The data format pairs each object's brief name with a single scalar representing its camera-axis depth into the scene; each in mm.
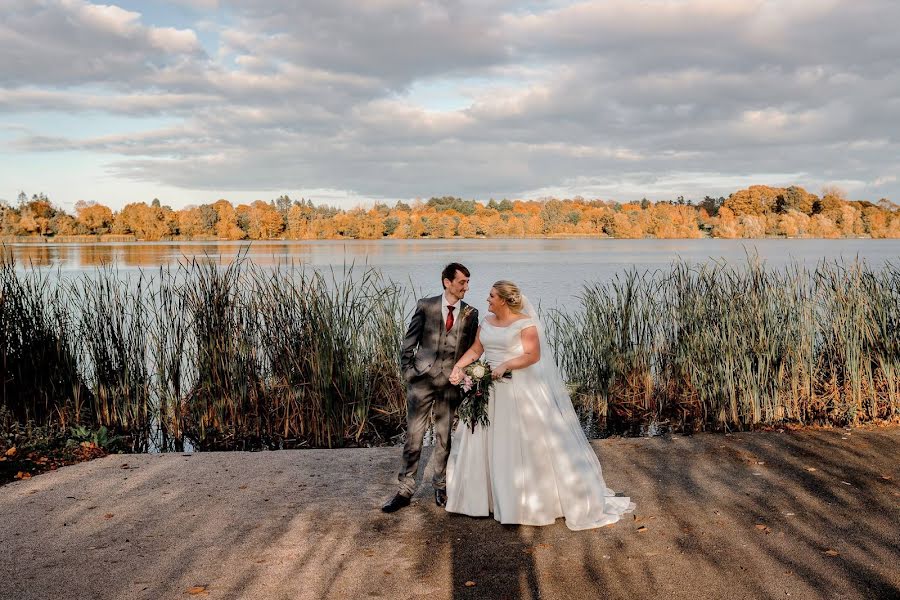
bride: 4664
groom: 4855
